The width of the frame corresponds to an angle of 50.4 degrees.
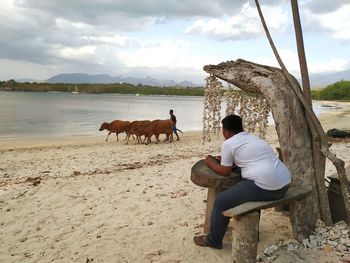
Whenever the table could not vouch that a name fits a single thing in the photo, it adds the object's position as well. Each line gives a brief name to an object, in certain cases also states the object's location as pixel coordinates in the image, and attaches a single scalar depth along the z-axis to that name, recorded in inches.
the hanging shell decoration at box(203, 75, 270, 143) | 221.5
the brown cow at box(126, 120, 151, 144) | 656.4
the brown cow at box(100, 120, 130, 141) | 690.2
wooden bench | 149.3
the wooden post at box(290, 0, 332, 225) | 186.7
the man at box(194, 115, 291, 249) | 162.2
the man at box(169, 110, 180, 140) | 685.9
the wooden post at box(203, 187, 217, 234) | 188.7
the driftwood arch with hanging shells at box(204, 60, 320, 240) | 183.2
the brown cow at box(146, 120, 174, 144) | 656.4
